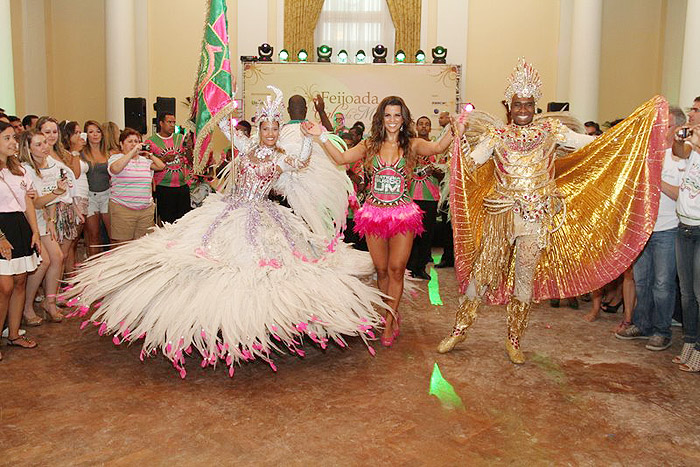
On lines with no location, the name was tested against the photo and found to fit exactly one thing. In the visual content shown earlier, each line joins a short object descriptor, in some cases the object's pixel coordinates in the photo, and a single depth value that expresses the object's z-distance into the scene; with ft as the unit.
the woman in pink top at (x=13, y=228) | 15.10
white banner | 42.65
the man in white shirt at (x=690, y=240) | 14.98
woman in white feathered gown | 13.91
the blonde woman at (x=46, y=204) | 16.99
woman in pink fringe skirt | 16.22
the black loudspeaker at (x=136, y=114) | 28.76
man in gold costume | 15.05
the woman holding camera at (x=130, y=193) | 21.72
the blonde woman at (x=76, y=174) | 20.26
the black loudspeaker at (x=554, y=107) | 27.91
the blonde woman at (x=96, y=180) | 22.45
